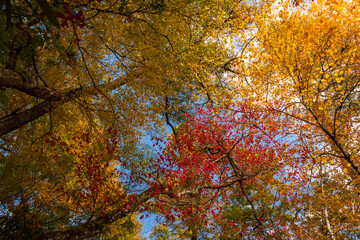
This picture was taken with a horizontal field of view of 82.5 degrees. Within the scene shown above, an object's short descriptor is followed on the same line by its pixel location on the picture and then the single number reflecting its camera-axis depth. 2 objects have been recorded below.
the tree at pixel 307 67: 5.68
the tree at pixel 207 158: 6.99
